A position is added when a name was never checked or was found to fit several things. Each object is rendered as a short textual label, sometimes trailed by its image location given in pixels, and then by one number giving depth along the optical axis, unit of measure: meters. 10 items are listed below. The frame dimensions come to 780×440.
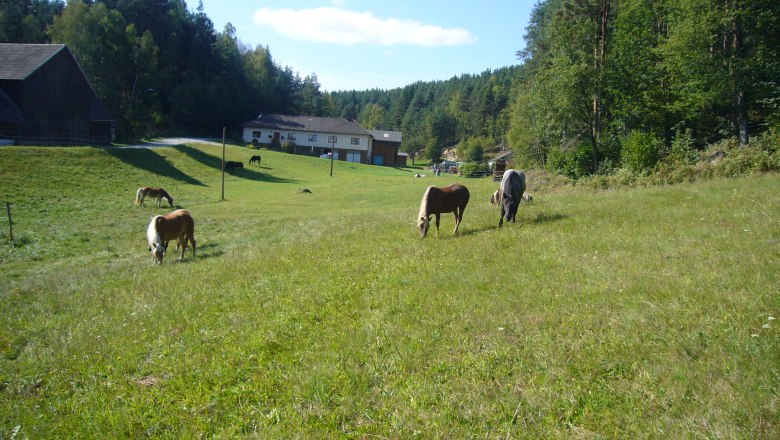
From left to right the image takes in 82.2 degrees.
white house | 82.69
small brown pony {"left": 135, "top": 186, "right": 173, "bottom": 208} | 29.06
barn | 40.47
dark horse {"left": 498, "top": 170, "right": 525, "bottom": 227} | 15.26
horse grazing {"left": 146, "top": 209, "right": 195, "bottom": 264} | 14.90
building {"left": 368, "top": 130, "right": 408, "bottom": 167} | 90.00
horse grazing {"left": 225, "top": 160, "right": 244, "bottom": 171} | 49.10
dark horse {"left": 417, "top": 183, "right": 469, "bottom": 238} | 14.57
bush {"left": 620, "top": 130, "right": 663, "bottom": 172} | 24.58
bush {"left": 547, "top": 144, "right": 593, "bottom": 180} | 30.72
